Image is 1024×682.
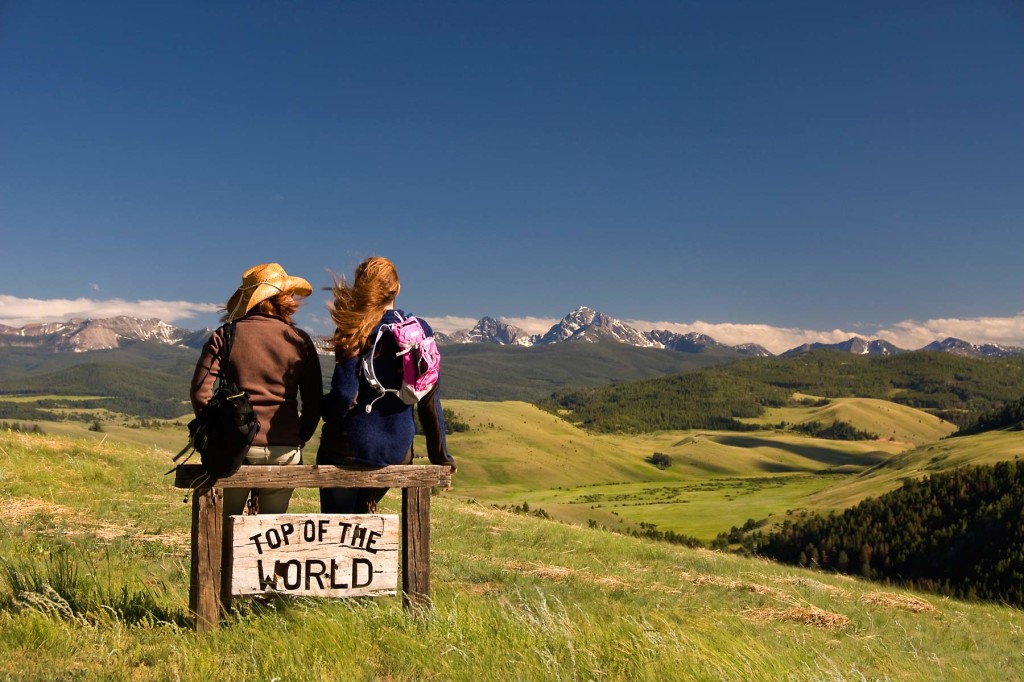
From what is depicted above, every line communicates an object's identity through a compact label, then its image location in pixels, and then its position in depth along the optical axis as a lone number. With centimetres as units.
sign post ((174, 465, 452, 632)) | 616
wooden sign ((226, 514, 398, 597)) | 619
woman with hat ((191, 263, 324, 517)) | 639
